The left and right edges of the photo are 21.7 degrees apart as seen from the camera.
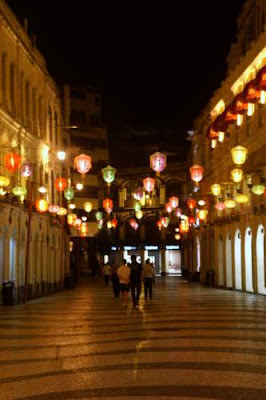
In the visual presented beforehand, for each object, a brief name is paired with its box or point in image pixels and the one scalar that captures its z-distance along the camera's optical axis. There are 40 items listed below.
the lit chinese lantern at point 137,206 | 53.60
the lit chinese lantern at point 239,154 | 25.78
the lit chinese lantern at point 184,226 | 53.53
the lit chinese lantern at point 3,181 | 26.38
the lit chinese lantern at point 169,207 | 46.28
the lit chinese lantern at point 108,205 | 46.84
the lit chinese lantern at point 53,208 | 36.97
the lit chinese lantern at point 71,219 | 46.19
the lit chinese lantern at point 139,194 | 43.66
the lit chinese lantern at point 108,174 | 31.34
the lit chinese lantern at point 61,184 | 34.50
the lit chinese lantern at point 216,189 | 33.22
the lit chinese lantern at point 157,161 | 28.97
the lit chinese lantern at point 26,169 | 28.34
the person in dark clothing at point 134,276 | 25.39
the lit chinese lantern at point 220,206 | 36.12
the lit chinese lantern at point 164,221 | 55.87
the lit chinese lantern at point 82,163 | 28.67
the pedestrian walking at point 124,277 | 25.58
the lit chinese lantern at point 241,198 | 30.64
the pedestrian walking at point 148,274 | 27.97
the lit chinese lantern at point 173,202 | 45.31
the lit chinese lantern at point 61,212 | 39.83
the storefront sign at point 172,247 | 78.44
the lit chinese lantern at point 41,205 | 32.12
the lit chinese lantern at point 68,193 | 38.06
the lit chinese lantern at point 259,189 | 27.08
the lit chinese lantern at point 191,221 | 50.41
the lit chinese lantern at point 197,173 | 32.72
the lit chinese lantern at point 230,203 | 33.47
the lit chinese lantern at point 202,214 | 42.91
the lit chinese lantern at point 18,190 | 28.31
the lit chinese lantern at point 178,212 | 51.06
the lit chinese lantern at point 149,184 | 34.50
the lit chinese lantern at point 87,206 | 48.69
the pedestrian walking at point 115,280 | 30.33
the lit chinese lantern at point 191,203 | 44.45
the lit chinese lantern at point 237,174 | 28.81
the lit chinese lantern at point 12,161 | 26.48
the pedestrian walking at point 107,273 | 47.03
